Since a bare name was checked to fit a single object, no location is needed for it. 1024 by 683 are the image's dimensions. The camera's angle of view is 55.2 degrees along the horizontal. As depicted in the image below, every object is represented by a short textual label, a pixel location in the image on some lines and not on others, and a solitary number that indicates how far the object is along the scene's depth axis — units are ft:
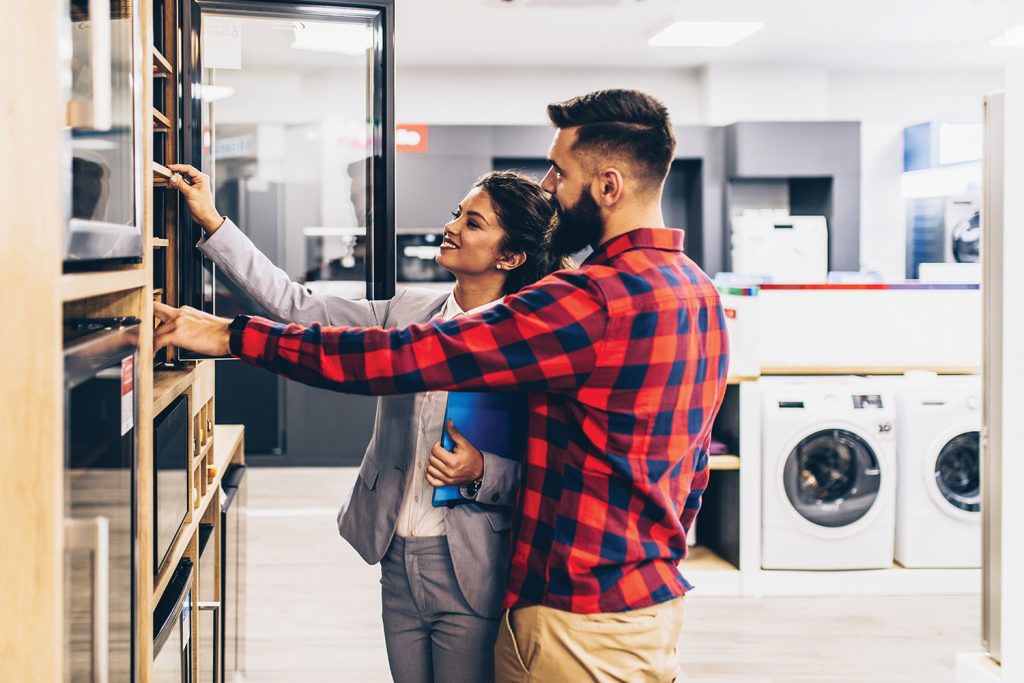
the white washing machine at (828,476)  13.85
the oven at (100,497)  3.17
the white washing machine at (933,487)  14.15
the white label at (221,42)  6.14
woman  5.51
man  4.43
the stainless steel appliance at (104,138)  3.07
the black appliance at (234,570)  7.94
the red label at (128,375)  3.86
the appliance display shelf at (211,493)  5.18
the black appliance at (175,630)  4.95
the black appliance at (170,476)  4.88
